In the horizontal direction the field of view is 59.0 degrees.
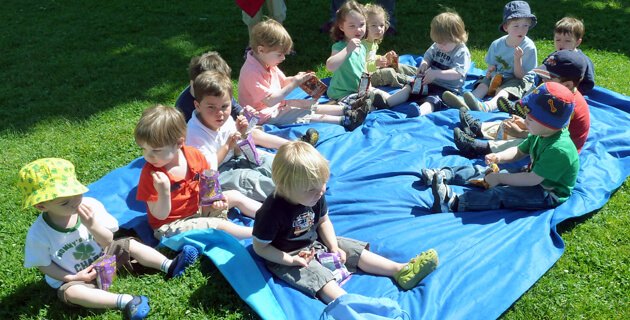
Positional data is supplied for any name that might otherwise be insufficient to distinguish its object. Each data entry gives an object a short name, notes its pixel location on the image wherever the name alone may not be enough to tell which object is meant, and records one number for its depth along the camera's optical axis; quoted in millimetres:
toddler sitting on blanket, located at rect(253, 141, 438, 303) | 3213
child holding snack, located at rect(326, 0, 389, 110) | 6004
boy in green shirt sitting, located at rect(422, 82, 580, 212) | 4039
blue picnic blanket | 3498
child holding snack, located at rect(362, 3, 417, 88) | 6367
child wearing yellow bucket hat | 3258
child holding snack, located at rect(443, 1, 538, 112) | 6066
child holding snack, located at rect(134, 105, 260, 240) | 3750
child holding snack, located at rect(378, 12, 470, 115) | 6094
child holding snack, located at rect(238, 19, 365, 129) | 5441
